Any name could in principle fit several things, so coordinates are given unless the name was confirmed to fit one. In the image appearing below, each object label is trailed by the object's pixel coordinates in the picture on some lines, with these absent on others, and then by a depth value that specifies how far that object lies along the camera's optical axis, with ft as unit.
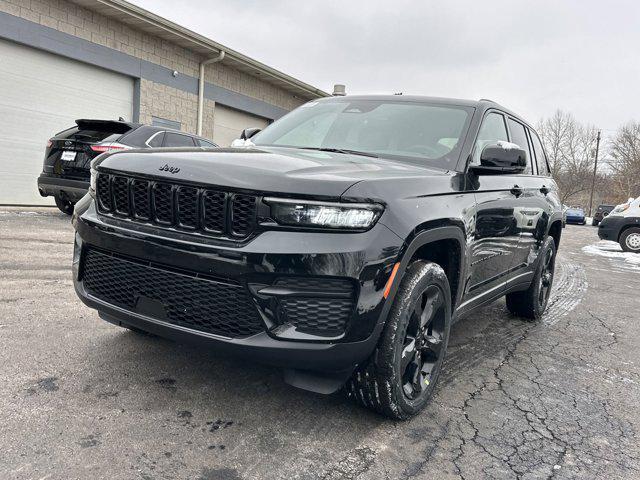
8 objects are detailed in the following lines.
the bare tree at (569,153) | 205.16
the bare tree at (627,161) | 171.32
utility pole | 195.91
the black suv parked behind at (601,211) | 104.09
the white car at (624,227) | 44.34
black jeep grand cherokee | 6.87
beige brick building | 34.24
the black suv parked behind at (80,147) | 24.98
